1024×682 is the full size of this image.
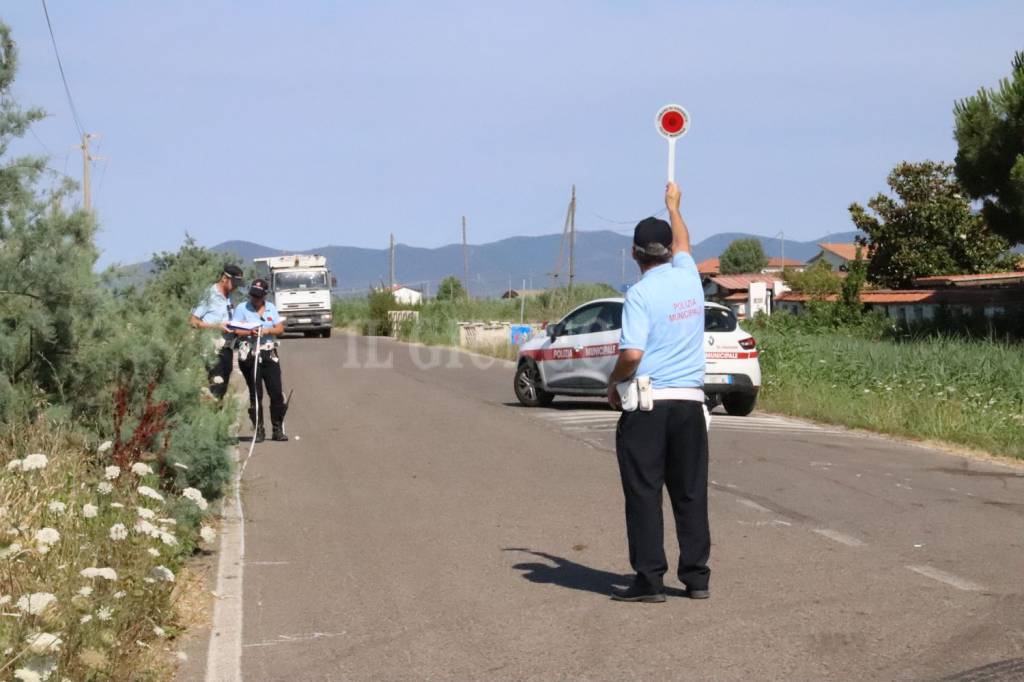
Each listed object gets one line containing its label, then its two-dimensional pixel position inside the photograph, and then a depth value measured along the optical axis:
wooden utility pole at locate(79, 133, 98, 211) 53.96
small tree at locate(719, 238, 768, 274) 178.50
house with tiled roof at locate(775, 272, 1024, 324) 45.34
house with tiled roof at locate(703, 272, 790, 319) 101.12
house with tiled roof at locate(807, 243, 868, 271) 176.77
